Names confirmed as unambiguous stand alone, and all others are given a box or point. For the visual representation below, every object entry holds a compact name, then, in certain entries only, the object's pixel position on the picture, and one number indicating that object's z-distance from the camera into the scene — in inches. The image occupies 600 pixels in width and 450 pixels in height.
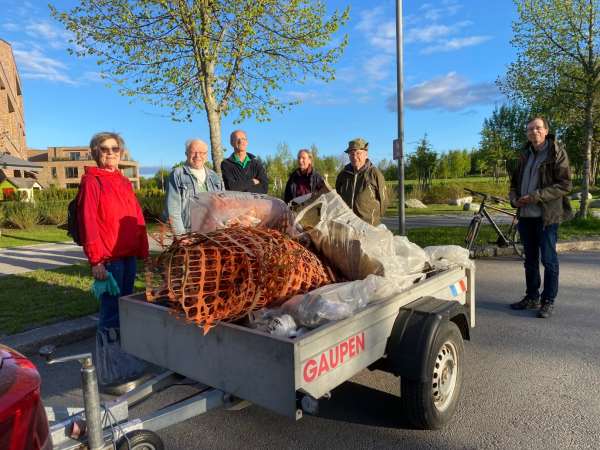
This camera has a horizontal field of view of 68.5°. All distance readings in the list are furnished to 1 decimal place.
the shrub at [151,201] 661.9
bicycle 313.3
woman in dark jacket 237.0
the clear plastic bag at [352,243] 111.3
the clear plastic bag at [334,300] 89.0
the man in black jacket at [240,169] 216.4
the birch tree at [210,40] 338.0
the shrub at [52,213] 644.1
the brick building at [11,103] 1502.2
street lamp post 409.7
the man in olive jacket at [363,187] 202.5
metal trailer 76.2
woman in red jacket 123.1
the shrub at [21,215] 609.3
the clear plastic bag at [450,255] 142.1
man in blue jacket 156.8
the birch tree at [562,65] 476.4
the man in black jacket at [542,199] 185.0
